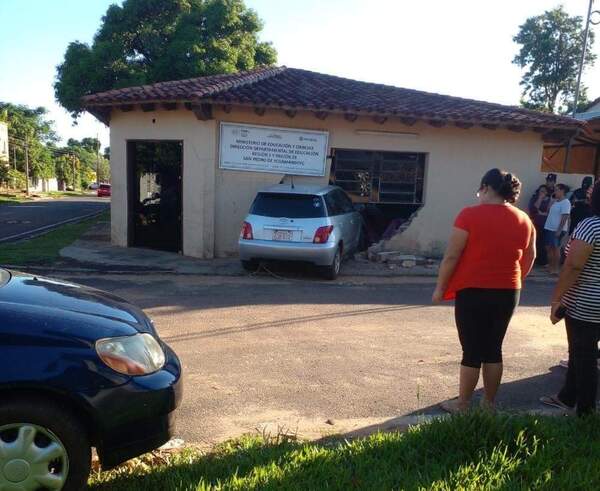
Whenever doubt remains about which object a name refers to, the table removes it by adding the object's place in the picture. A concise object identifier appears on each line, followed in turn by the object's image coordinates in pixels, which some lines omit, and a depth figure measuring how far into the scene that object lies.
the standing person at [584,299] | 3.47
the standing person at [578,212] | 6.49
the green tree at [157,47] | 22.38
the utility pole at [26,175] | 49.01
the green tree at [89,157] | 94.06
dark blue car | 2.43
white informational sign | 10.79
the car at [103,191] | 57.94
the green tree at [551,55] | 34.34
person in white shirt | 9.90
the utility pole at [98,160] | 105.88
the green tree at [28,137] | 59.76
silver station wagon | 8.74
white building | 10.73
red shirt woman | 3.56
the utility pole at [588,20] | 19.97
